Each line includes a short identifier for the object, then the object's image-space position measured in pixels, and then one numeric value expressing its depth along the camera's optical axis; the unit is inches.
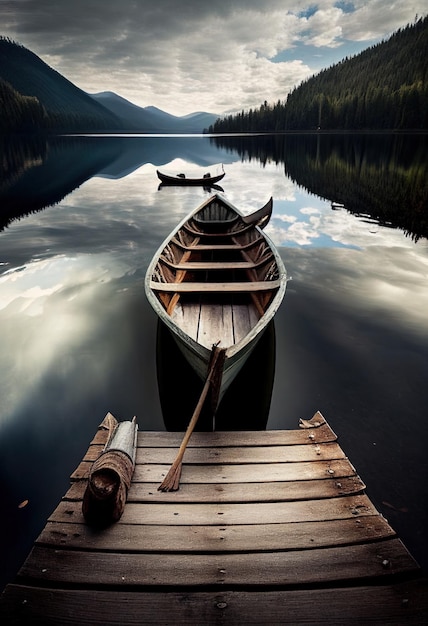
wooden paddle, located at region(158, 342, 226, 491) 152.9
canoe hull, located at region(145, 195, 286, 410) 177.2
